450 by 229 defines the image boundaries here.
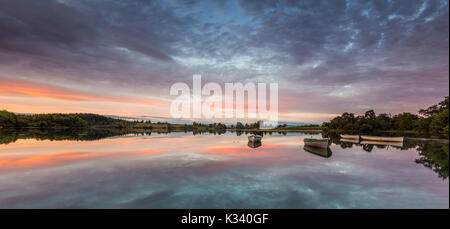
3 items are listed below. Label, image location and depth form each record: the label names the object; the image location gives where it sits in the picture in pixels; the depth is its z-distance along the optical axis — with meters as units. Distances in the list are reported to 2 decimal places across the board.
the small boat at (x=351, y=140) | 59.01
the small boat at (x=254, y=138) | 50.72
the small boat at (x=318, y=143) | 36.99
